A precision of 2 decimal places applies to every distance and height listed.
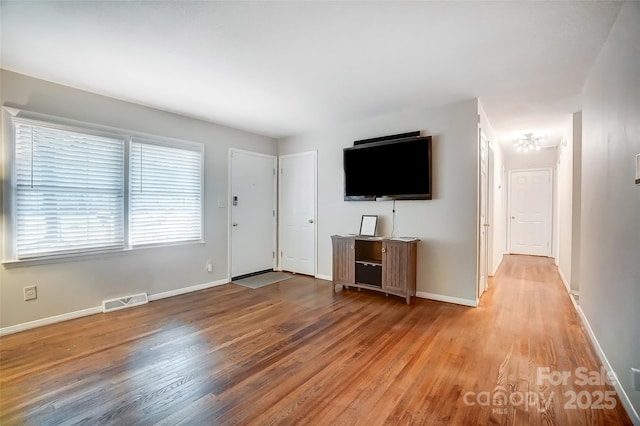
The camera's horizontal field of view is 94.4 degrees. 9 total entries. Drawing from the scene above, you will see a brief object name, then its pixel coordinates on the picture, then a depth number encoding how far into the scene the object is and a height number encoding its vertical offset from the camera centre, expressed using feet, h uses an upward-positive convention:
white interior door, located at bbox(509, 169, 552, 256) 22.27 +0.17
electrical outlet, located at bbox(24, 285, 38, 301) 9.21 -2.59
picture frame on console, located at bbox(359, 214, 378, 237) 13.52 -0.57
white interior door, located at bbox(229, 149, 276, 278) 15.28 +0.00
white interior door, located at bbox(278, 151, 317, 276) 16.07 +0.00
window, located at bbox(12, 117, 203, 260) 9.25 +0.74
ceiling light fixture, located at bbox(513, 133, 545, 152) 16.79 +4.18
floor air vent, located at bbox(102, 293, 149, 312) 10.76 -3.44
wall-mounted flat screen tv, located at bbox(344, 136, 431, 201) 12.17 +1.90
